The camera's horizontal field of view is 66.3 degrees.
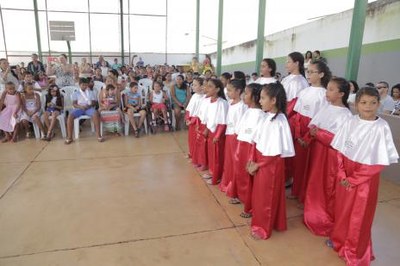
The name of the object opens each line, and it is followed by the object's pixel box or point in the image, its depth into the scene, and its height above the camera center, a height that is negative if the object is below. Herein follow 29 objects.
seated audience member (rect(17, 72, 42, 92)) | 6.03 -0.30
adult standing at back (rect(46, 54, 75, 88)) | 7.70 -0.08
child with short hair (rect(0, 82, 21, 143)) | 5.34 -0.75
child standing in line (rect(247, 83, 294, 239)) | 2.34 -0.64
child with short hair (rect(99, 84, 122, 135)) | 5.71 -0.73
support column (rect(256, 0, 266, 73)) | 7.05 +0.89
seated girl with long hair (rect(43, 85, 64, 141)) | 5.48 -0.69
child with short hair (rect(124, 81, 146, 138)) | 5.83 -0.66
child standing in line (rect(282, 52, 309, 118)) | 3.10 -0.04
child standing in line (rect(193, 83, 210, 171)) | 3.70 -0.81
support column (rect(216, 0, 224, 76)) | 8.91 +1.16
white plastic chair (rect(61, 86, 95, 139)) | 5.59 -0.66
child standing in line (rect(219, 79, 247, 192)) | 3.10 -0.41
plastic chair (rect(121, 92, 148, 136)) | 5.88 -0.95
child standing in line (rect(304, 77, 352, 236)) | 2.47 -0.70
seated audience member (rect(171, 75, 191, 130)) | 6.32 -0.48
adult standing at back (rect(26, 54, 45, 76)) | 8.35 +0.06
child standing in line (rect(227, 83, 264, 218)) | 2.68 -0.67
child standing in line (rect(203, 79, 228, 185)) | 3.41 -0.58
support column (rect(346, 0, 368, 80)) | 4.89 +0.64
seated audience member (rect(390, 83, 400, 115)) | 4.80 -0.24
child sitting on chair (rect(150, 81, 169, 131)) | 6.14 -0.58
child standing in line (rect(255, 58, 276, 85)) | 3.37 +0.06
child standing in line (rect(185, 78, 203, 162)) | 4.09 -0.48
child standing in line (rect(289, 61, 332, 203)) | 2.80 -0.27
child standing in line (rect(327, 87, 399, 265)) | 1.98 -0.60
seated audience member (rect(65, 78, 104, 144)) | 5.42 -0.66
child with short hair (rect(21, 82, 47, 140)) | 5.46 -0.72
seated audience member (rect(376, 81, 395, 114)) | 4.68 -0.31
